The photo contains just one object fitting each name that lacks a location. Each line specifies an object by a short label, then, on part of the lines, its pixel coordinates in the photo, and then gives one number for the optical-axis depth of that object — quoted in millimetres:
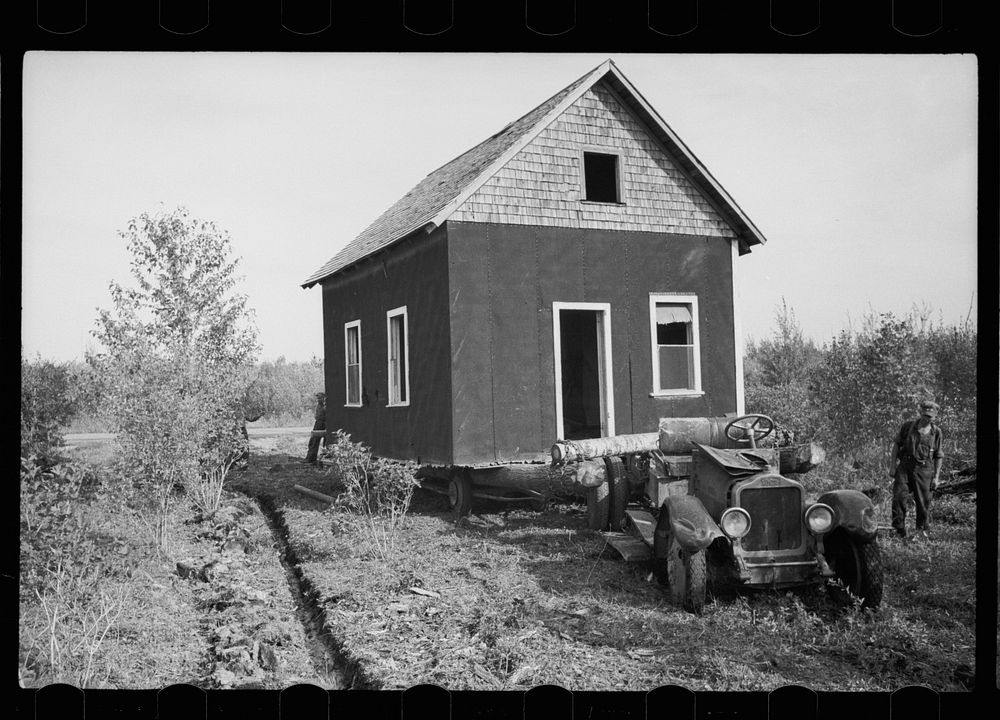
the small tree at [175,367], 8570
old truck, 5777
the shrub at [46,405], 7477
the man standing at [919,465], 8383
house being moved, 10242
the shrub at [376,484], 8539
